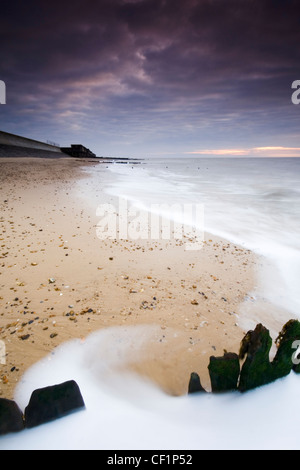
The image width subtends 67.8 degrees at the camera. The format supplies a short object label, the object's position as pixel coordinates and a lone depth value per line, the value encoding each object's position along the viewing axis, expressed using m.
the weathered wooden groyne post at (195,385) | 2.43
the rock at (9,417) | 1.94
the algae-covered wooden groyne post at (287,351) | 2.40
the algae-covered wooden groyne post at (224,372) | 2.28
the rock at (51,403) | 2.04
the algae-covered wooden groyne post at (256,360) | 2.26
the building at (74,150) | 75.75
